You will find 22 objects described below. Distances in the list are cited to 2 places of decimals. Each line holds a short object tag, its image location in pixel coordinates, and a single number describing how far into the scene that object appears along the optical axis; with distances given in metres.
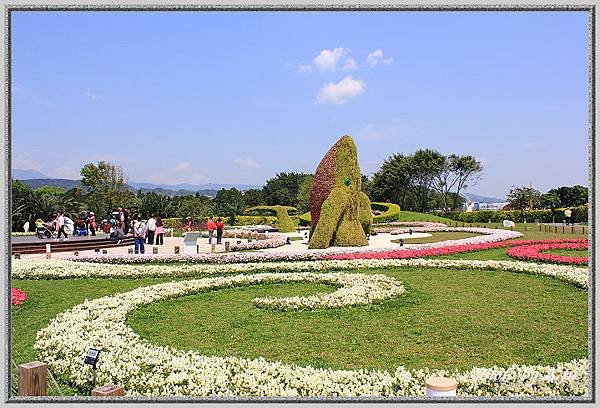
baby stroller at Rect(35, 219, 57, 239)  17.33
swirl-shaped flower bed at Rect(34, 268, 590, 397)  4.70
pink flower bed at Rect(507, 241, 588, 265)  11.63
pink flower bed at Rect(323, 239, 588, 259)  13.21
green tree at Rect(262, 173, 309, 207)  48.91
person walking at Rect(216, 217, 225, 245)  19.08
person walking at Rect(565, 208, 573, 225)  18.50
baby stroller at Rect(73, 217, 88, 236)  20.45
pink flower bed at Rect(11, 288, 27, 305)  8.42
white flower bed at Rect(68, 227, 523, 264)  12.96
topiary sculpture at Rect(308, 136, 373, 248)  15.15
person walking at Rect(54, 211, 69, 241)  17.20
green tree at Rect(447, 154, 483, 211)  39.16
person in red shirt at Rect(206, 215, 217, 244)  19.53
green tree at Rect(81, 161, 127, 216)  24.69
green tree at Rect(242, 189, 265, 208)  44.50
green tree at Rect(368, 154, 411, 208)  44.34
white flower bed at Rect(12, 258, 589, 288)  10.70
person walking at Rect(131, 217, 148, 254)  15.74
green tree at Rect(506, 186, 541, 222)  27.25
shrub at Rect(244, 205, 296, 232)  25.05
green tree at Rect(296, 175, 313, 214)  38.88
